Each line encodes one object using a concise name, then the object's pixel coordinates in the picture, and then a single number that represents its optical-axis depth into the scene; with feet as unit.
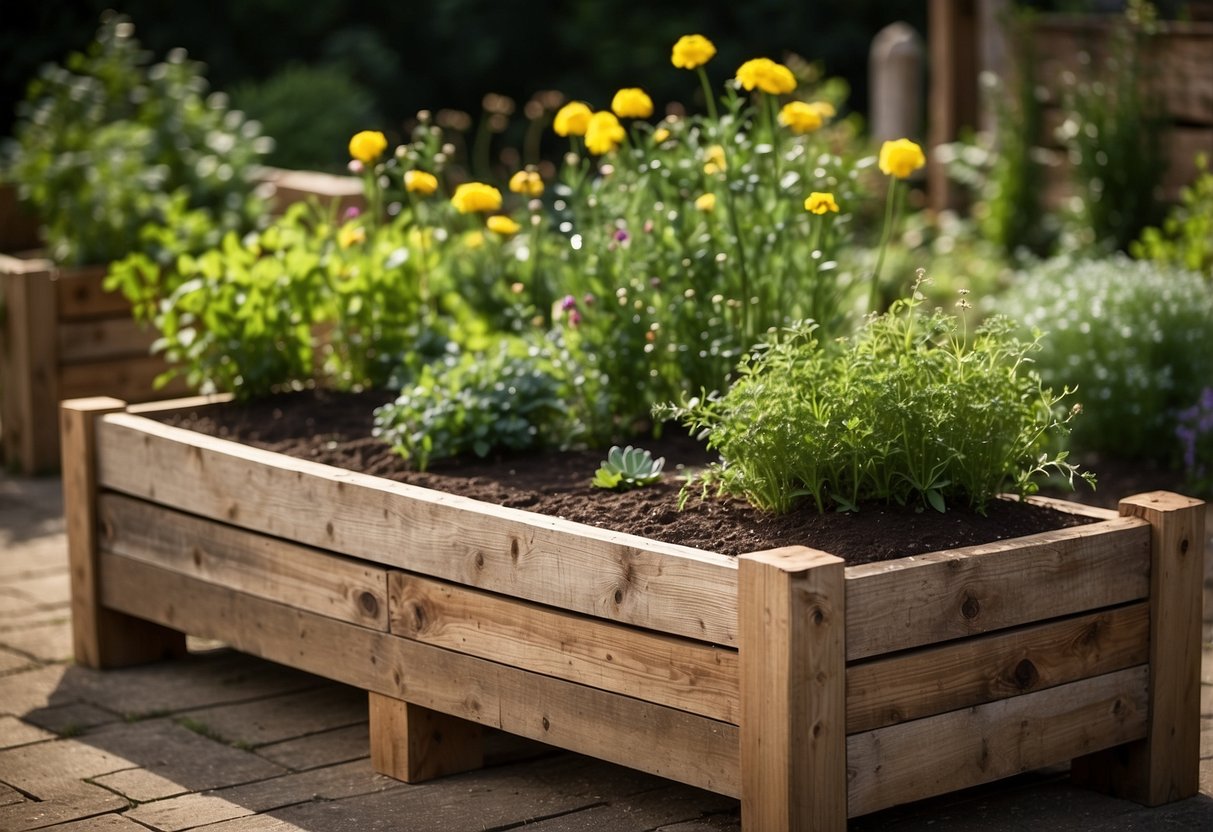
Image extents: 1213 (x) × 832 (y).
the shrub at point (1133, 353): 30.17
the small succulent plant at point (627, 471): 20.45
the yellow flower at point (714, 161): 23.71
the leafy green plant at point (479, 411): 22.17
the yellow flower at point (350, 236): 25.01
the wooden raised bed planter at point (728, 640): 15.88
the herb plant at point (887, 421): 17.96
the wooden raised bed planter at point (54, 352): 34.85
